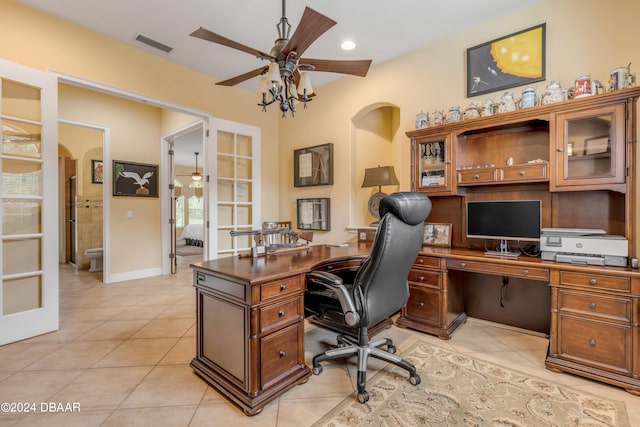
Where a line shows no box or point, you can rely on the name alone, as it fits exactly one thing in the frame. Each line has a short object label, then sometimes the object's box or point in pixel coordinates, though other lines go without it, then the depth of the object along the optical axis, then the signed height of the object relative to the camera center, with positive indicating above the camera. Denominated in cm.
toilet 519 -86
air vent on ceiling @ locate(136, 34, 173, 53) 304 +184
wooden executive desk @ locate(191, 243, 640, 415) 164 -71
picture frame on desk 295 -25
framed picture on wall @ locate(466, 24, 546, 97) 252 +139
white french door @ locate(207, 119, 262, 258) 391 +37
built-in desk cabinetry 187 +9
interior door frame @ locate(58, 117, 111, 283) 439 +12
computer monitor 237 -8
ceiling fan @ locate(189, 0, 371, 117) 172 +108
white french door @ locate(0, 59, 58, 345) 247 +7
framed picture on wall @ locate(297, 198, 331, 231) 405 -4
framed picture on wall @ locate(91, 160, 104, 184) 538 +75
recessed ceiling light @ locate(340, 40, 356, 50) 312 +184
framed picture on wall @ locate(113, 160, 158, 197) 455 +52
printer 191 -25
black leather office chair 170 -46
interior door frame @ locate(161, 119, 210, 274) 496 +3
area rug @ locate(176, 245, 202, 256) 709 -104
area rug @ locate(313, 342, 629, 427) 155 -114
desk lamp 336 +37
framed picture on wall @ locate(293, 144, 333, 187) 402 +66
